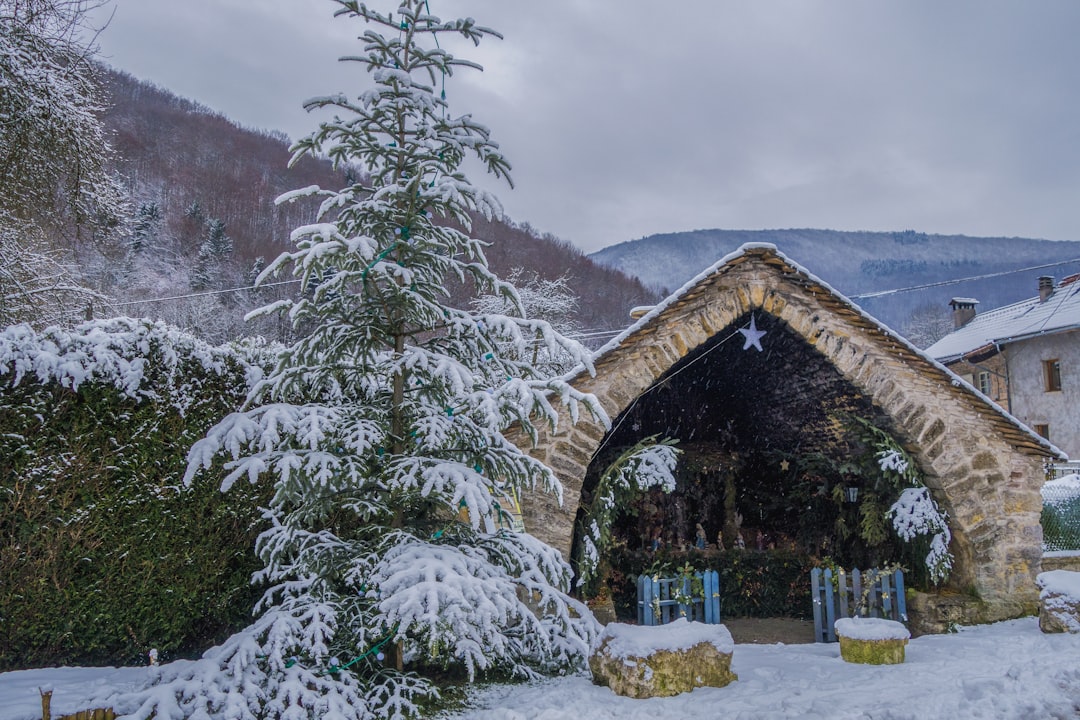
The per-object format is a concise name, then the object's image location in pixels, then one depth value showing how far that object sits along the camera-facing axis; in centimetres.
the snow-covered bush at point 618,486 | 665
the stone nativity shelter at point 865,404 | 651
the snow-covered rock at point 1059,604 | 637
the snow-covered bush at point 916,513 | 721
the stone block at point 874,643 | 579
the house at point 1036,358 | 2047
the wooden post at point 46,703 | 341
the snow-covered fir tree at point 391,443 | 386
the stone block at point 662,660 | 475
